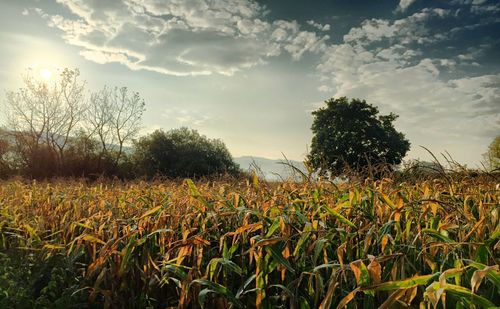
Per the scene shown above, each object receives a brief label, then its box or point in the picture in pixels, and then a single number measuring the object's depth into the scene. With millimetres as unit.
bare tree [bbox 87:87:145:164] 39375
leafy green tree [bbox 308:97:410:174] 40528
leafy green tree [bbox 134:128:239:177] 36406
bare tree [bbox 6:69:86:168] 36688
